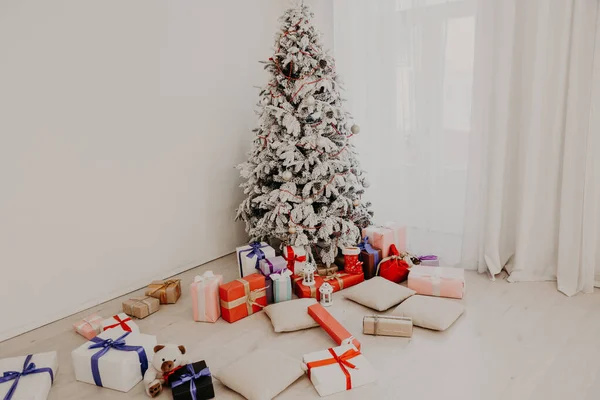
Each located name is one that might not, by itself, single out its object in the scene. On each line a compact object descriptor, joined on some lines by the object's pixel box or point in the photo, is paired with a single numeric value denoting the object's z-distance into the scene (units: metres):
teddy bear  2.00
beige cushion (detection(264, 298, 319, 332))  2.46
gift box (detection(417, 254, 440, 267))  3.12
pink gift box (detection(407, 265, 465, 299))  2.76
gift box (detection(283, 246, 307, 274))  2.98
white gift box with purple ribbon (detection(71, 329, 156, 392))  2.05
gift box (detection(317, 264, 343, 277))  3.08
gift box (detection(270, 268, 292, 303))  2.75
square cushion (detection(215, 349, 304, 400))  1.94
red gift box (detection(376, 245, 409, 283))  3.01
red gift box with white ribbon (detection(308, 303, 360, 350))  2.22
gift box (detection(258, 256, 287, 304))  2.77
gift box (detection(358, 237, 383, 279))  3.09
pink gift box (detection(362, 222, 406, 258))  3.17
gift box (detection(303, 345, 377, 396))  1.97
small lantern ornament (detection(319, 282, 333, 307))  2.71
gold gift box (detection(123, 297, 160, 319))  2.70
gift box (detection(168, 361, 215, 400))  1.92
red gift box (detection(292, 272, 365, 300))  2.83
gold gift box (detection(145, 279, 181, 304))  2.86
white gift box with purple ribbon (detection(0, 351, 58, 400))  1.96
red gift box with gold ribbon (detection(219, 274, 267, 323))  2.59
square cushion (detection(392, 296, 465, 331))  2.42
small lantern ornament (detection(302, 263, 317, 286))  2.86
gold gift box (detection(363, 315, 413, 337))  2.36
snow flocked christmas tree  2.98
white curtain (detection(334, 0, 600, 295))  2.70
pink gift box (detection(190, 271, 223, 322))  2.60
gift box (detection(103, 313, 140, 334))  2.39
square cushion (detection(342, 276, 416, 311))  2.64
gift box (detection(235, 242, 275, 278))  2.89
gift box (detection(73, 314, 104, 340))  2.50
